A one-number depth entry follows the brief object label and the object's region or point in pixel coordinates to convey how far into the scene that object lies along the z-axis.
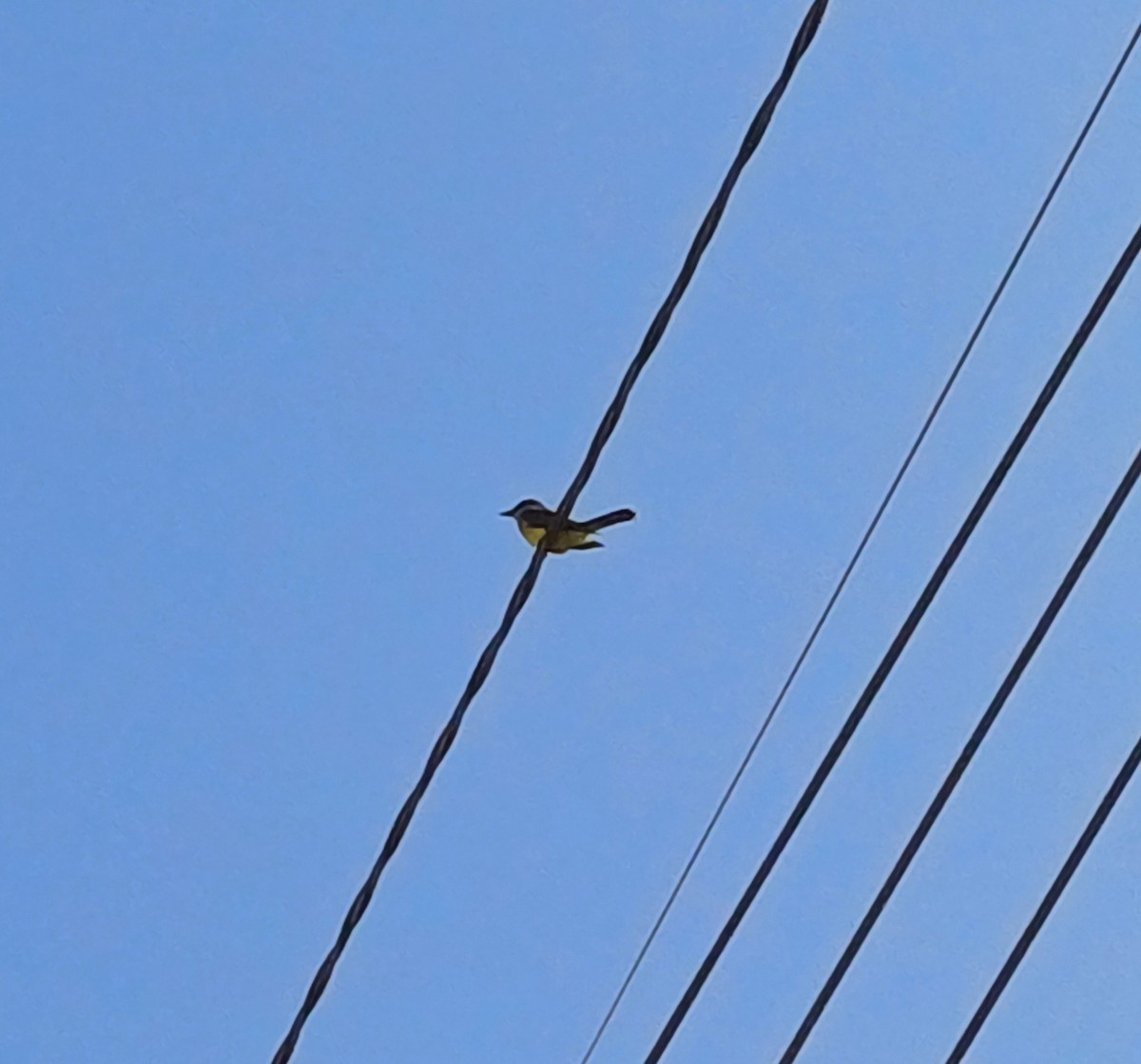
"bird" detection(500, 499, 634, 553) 14.01
